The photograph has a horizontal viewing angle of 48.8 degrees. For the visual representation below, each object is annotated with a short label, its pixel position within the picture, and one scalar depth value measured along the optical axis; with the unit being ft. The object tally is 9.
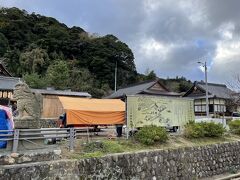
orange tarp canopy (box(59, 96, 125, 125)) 45.60
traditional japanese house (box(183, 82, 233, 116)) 138.92
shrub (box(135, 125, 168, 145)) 39.37
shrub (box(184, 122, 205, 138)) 47.34
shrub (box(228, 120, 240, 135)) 58.86
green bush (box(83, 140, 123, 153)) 33.50
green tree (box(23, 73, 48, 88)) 131.95
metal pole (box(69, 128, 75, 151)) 31.94
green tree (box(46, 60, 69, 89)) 139.54
